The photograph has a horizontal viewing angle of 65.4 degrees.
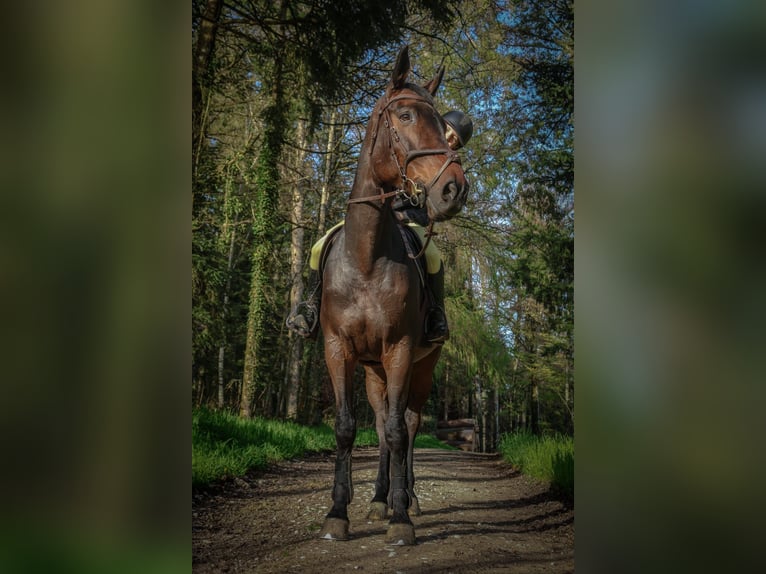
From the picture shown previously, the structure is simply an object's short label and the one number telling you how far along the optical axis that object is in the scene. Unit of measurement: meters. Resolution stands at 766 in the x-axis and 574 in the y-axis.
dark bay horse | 3.28
